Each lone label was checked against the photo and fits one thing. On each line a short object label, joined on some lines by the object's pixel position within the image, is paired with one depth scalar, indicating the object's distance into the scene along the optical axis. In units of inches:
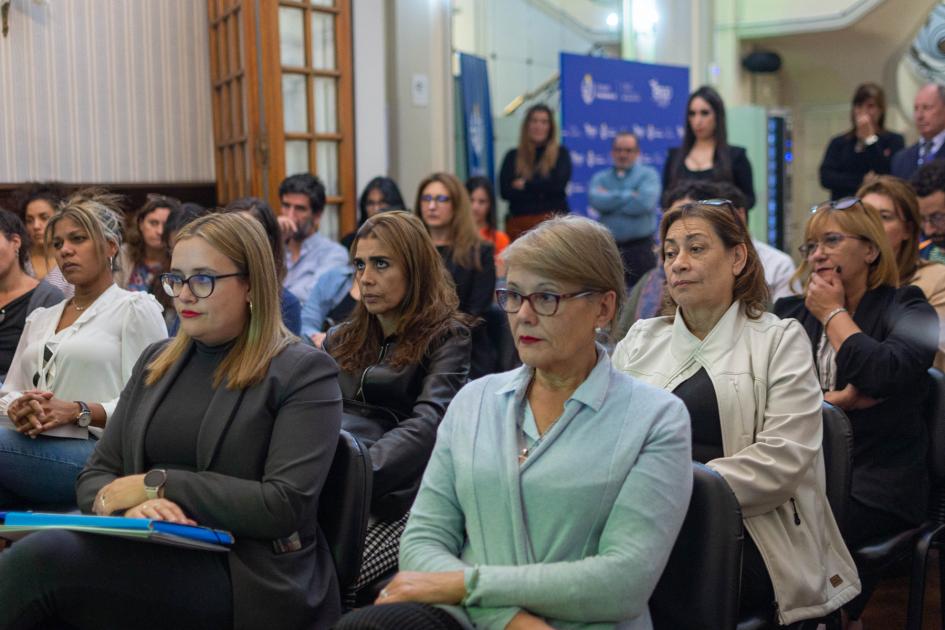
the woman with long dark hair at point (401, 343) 105.0
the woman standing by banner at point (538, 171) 251.0
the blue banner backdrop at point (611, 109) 284.5
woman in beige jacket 81.0
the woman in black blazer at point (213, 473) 73.5
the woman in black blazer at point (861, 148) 237.9
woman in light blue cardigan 63.0
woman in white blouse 105.0
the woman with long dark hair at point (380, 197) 207.9
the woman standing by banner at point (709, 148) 205.3
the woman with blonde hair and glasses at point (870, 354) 100.8
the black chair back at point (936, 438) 103.8
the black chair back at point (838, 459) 86.3
